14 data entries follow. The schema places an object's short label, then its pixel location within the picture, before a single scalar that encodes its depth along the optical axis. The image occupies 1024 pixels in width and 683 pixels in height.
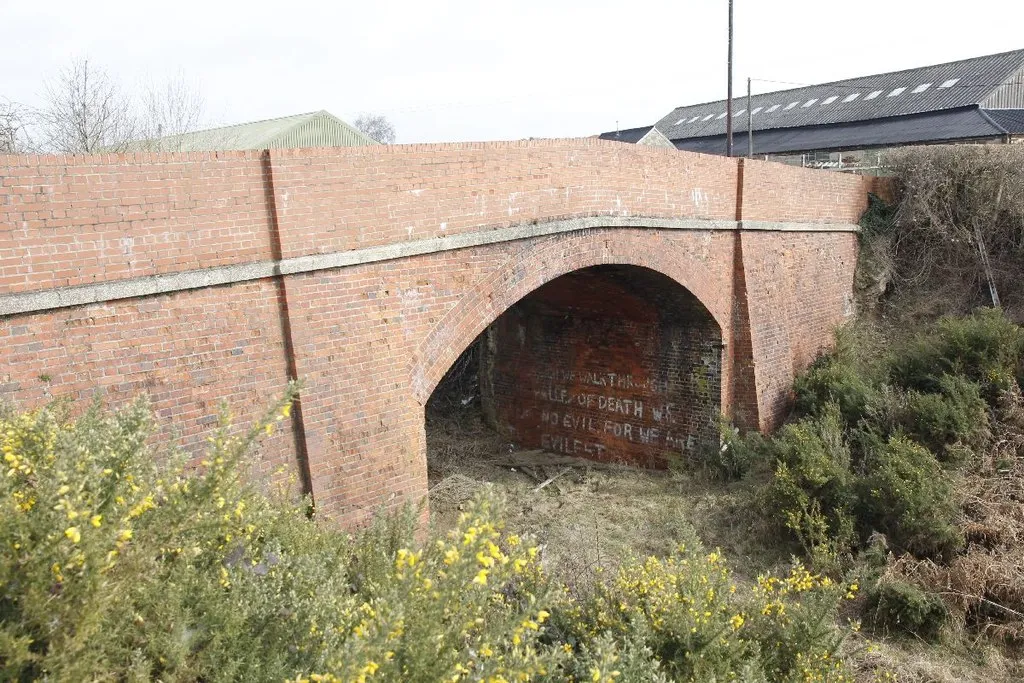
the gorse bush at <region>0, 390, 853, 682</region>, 2.41
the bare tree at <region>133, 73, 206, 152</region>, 15.45
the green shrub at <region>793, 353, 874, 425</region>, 9.78
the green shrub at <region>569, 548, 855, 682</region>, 4.36
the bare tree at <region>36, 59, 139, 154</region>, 16.64
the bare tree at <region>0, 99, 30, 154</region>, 11.59
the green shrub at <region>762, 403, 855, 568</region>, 7.71
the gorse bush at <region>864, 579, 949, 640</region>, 6.41
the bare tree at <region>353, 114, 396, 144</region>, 79.64
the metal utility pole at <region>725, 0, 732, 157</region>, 20.21
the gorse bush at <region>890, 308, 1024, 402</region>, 9.09
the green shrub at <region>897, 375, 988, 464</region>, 8.44
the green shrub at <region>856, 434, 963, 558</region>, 7.24
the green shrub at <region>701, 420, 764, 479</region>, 10.13
